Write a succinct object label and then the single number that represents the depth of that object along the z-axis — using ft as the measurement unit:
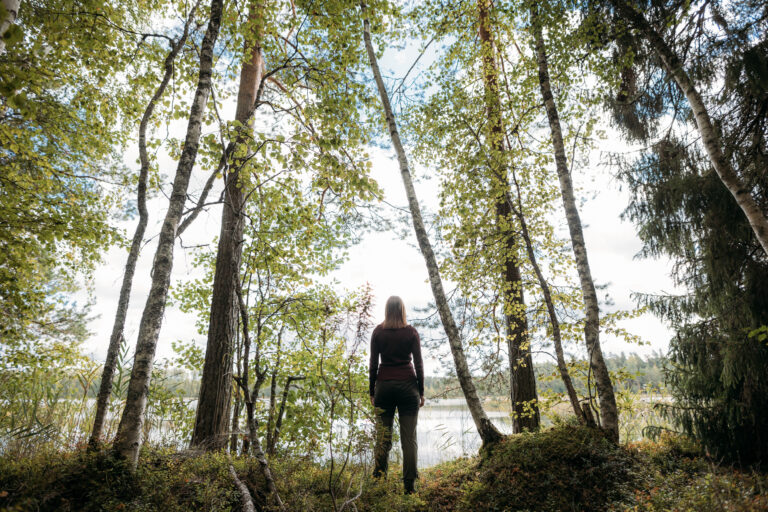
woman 12.25
